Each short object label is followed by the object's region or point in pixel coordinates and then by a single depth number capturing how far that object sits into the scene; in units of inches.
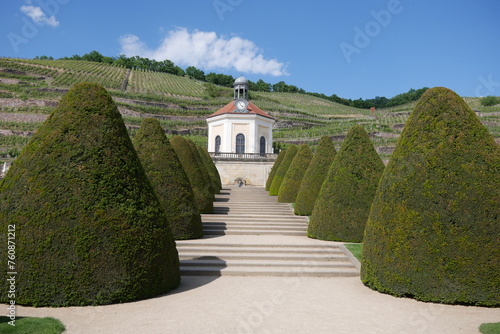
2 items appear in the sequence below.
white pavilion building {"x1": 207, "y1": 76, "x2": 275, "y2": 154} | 1679.4
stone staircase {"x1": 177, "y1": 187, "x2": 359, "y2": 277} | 403.2
